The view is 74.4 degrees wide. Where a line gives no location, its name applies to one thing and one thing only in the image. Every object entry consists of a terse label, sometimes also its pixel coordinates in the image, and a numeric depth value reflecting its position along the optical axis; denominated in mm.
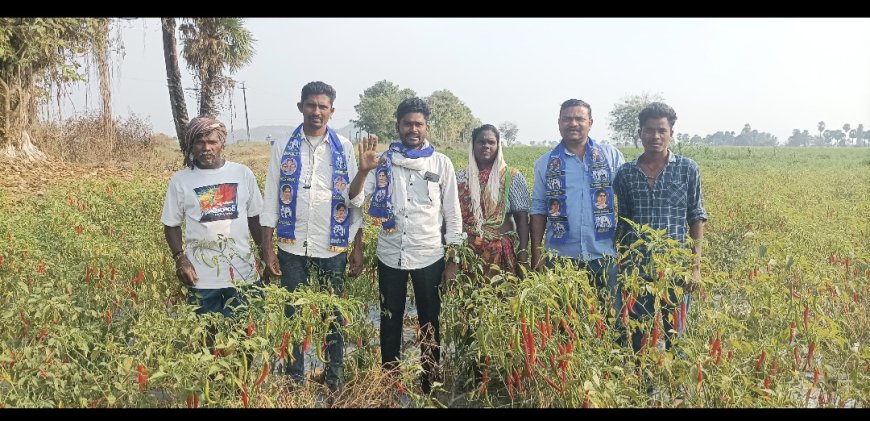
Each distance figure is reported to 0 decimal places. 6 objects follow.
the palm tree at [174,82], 12594
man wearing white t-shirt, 2629
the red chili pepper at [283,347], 2107
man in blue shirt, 2887
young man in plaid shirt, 2781
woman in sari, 2980
